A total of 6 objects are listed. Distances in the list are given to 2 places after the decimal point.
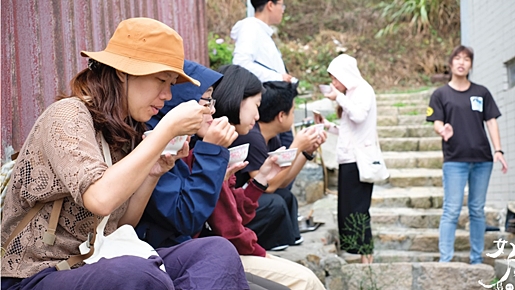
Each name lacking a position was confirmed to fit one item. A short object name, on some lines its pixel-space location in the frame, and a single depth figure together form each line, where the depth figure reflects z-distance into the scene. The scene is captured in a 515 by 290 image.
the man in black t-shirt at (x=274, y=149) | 4.04
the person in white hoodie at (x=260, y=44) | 5.34
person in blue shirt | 2.64
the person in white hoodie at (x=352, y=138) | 5.64
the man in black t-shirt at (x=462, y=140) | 5.91
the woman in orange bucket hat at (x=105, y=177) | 1.98
